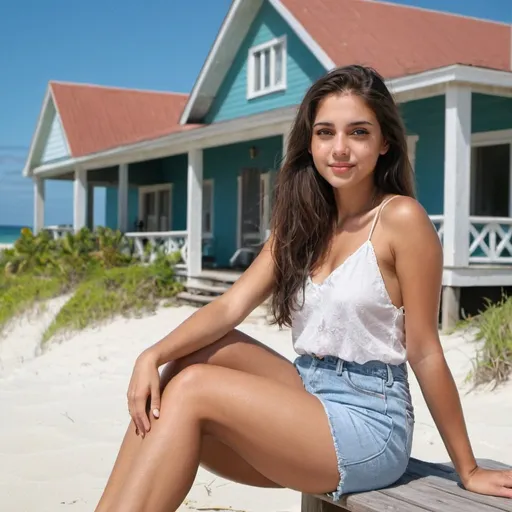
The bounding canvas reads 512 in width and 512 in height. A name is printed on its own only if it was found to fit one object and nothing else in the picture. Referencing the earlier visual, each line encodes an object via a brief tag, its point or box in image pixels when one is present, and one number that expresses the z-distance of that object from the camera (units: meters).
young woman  2.47
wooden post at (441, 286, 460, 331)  9.24
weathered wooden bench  2.38
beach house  9.74
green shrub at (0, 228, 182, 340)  11.63
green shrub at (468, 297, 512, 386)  6.11
